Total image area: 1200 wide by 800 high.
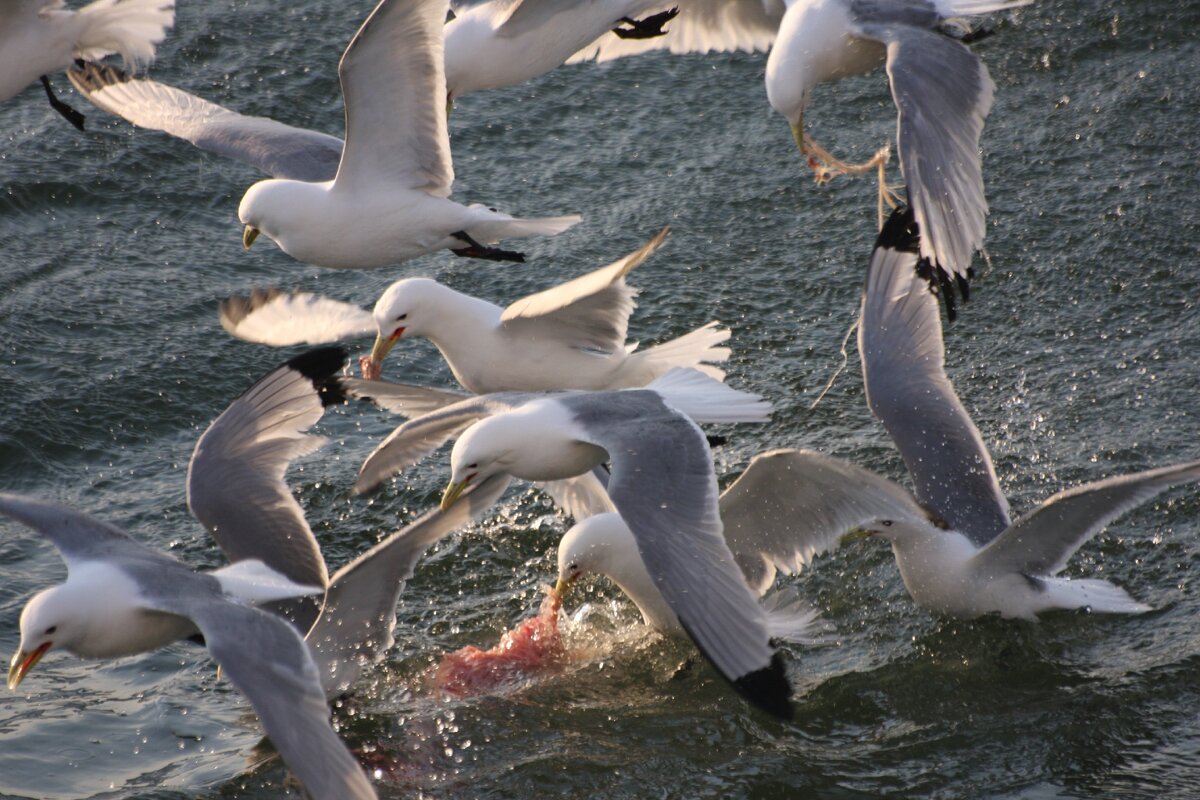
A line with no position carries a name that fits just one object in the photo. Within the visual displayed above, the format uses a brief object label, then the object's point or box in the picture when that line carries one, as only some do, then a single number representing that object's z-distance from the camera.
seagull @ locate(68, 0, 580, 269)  10.41
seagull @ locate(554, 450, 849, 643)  9.79
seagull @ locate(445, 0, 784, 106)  11.83
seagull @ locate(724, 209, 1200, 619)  9.20
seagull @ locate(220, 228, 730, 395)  10.77
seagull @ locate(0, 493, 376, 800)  7.45
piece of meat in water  10.05
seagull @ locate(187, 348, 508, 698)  9.76
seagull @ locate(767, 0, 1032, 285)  9.85
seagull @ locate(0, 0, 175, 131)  12.42
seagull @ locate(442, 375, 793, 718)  7.82
